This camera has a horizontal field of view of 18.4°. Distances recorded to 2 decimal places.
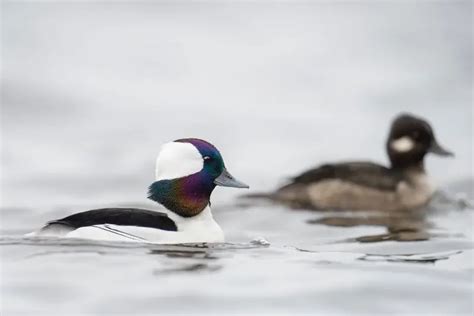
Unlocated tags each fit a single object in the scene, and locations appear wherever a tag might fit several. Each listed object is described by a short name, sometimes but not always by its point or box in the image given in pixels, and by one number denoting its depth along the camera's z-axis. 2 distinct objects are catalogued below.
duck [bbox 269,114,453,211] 16.33
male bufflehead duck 10.92
